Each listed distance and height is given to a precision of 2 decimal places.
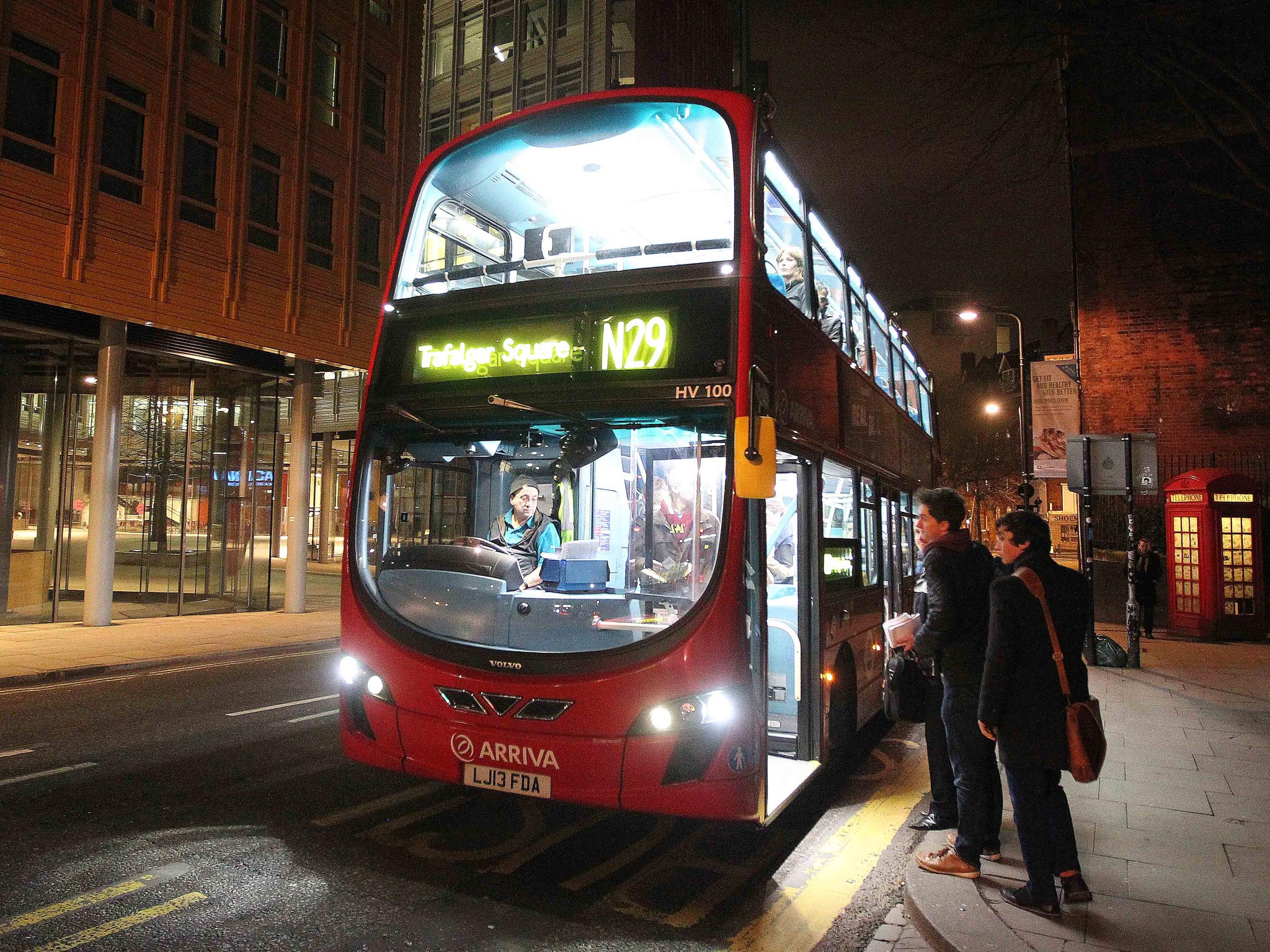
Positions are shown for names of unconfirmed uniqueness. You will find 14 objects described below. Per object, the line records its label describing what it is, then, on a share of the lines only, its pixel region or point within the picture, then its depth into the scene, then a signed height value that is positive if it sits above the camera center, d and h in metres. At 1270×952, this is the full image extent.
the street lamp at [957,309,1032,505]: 15.48 +1.99
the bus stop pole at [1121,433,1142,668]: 11.57 -1.27
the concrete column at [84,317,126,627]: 14.04 +0.47
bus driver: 5.25 -0.08
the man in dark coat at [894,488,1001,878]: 4.26 -0.76
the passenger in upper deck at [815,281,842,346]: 6.30 +1.61
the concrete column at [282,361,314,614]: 17.62 +0.58
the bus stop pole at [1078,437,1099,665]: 11.65 -0.04
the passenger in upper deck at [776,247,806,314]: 5.66 +1.71
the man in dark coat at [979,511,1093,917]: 3.75 -0.83
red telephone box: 14.43 -0.40
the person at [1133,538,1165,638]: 15.00 -0.86
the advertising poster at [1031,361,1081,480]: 17.67 +2.39
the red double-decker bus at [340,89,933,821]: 4.12 +0.26
